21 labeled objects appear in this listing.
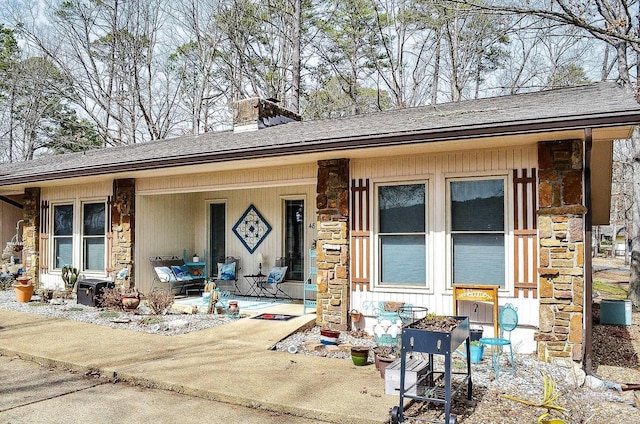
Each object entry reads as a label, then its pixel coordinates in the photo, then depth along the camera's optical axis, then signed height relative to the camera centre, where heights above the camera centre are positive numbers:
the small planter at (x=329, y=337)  6.34 -1.50
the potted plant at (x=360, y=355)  5.41 -1.48
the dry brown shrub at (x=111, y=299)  9.01 -1.41
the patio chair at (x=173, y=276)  10.09 -1.13
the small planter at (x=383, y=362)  4.89 -1.41
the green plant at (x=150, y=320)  7.79 -1.57
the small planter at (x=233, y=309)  8.15 -1.44
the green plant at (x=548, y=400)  4.10 -1.53
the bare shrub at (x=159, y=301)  8.36 -1.35
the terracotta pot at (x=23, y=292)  9.93 -1.41
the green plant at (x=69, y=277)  10.50 -1.18
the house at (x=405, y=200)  5.80 +0.34
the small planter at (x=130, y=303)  8.66 -1.42
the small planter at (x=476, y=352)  5.45 -1.46
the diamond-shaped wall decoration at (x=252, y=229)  10.34 -0.14
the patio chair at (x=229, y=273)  10.41 -1.08
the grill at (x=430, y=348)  3.69 -0.98
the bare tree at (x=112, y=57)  20.47 +7.13
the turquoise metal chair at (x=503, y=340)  5.01 -1.22
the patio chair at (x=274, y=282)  9.66 -1.21
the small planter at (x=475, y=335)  5.62 -1.30
